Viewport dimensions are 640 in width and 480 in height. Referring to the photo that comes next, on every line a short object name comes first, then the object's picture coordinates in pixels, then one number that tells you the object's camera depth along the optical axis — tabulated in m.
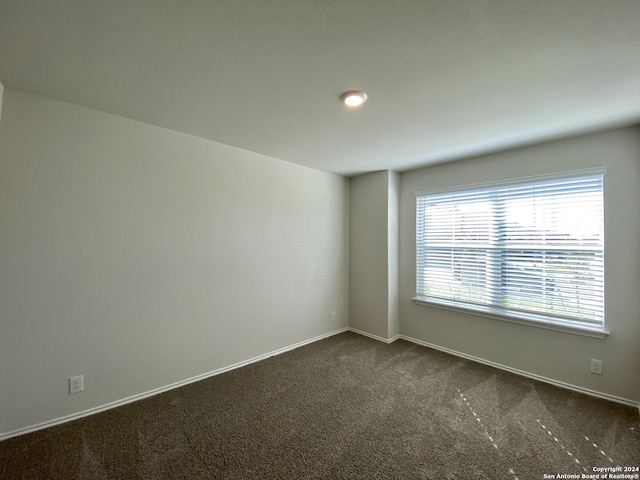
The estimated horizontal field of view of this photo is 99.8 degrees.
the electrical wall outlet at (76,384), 2.04
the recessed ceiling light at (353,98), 1.83
